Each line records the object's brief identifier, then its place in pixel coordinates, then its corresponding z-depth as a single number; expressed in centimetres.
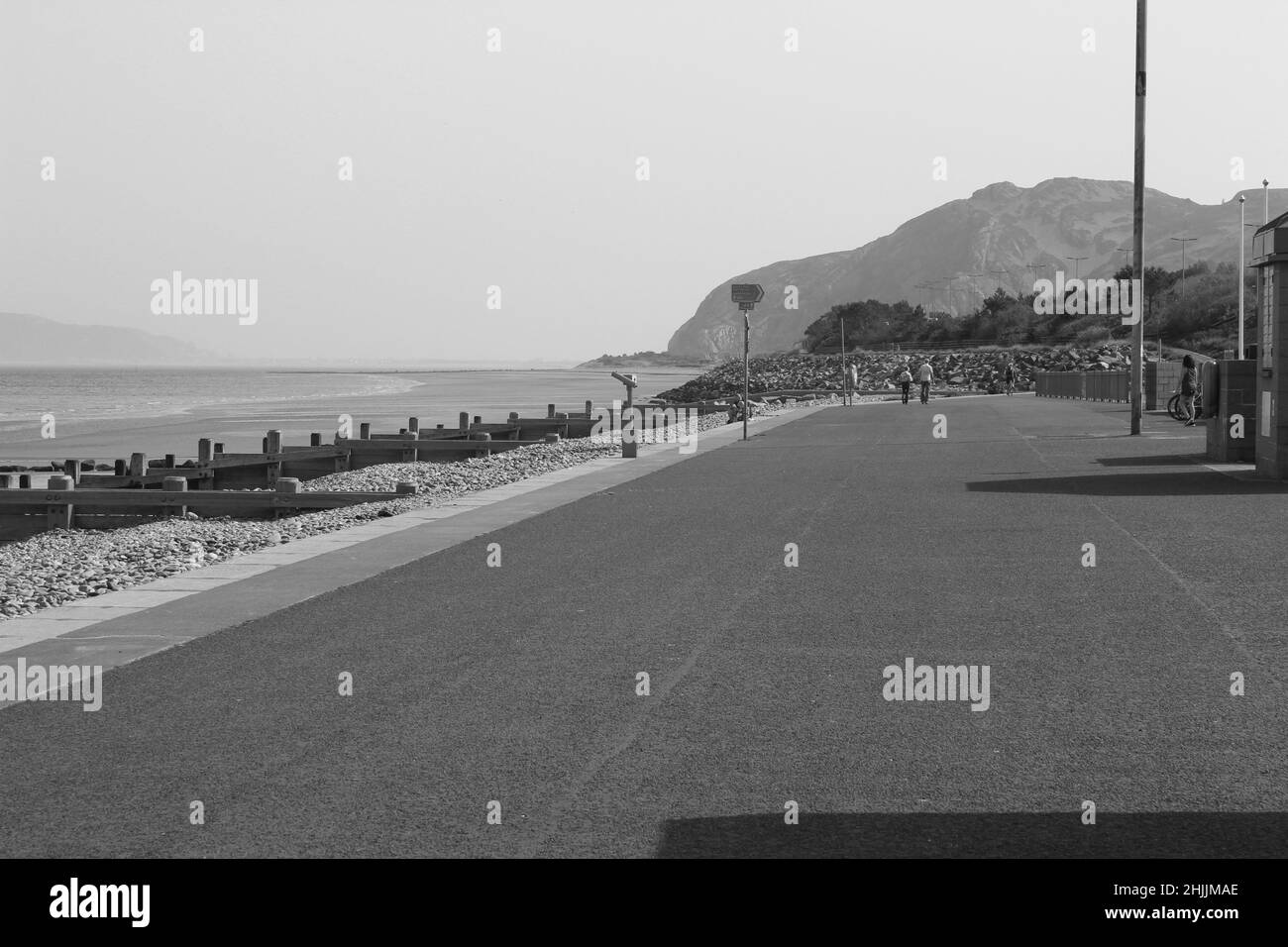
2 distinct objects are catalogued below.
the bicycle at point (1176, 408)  3800
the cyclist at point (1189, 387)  3728
